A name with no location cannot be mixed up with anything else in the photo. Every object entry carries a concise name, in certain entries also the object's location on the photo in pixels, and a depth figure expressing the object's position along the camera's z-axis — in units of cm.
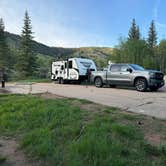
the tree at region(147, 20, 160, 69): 4091
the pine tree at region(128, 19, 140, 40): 4422
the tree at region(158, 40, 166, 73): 4469
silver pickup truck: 1030
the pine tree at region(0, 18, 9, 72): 3766
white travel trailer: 1434
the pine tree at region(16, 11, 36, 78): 3165
